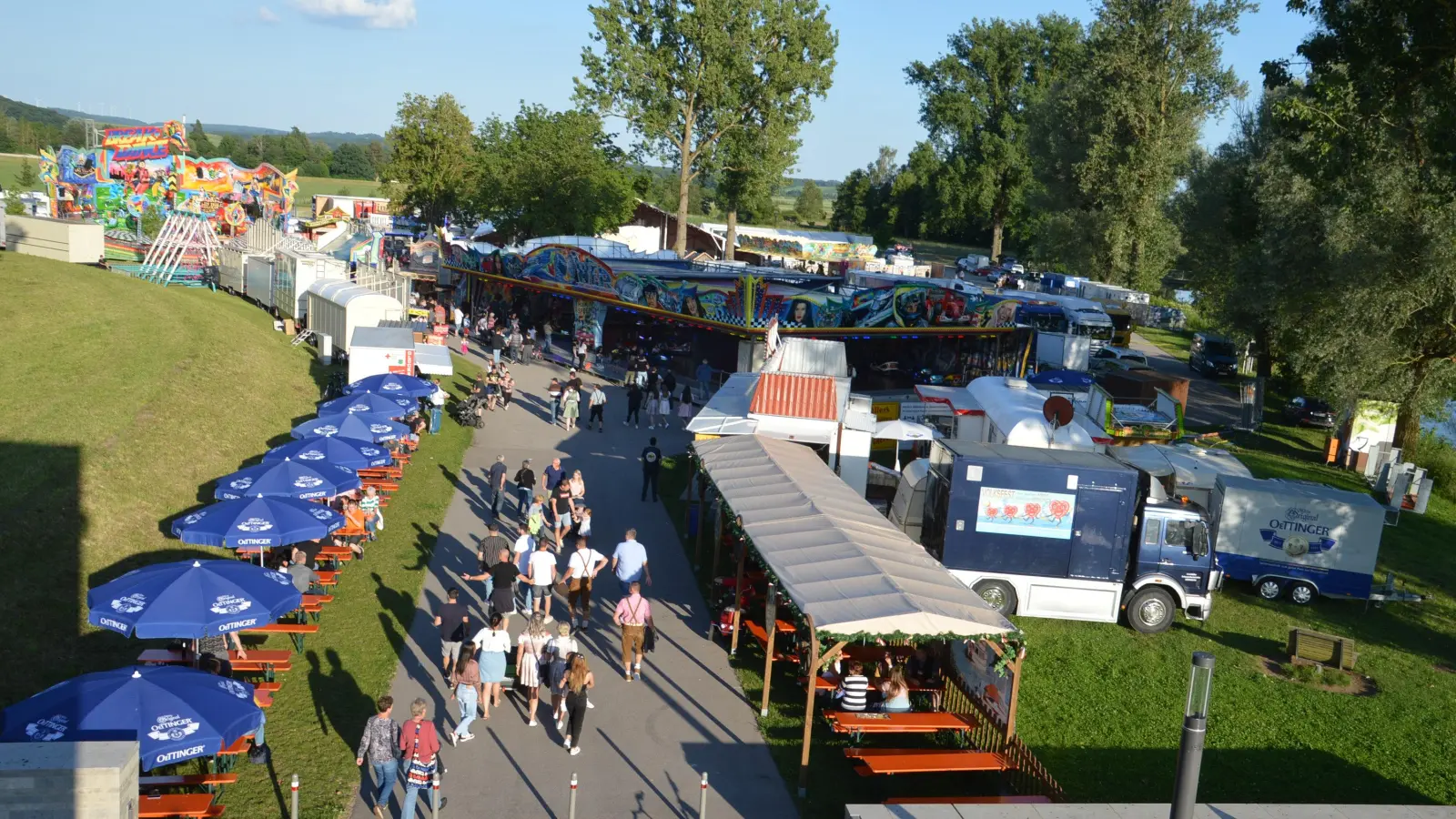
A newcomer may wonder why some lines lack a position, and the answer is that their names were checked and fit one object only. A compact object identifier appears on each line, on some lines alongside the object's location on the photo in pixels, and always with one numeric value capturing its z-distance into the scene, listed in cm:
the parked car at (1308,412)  3500
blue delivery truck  1583
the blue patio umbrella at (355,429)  1917
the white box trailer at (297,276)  3428
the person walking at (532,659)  1177
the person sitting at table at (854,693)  1150
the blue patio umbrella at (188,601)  1081
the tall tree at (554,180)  5434
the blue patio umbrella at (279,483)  1557
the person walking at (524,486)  1983
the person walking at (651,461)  2136
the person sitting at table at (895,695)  1158
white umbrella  2125
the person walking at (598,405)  2769
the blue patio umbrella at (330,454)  1720
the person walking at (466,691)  1109
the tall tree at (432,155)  6556
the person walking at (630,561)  1455
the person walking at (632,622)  1299
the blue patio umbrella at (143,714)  864
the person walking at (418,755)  944
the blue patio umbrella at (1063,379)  2880
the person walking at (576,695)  1099
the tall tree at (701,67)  5003
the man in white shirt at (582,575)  1426
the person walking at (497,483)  1956
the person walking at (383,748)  955
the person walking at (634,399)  2855
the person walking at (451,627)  1252
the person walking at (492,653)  1170
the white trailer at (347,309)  2997
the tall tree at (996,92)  8150
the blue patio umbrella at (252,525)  1380
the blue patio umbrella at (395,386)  2320
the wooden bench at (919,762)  1046
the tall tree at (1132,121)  4525
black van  4434
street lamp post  721
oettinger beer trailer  1811
